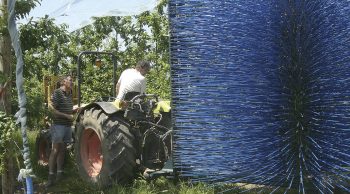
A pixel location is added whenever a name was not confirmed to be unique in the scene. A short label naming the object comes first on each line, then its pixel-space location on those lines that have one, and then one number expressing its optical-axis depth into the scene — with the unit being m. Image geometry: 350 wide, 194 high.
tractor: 4.70
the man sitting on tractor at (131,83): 5.24
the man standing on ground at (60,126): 5.62
